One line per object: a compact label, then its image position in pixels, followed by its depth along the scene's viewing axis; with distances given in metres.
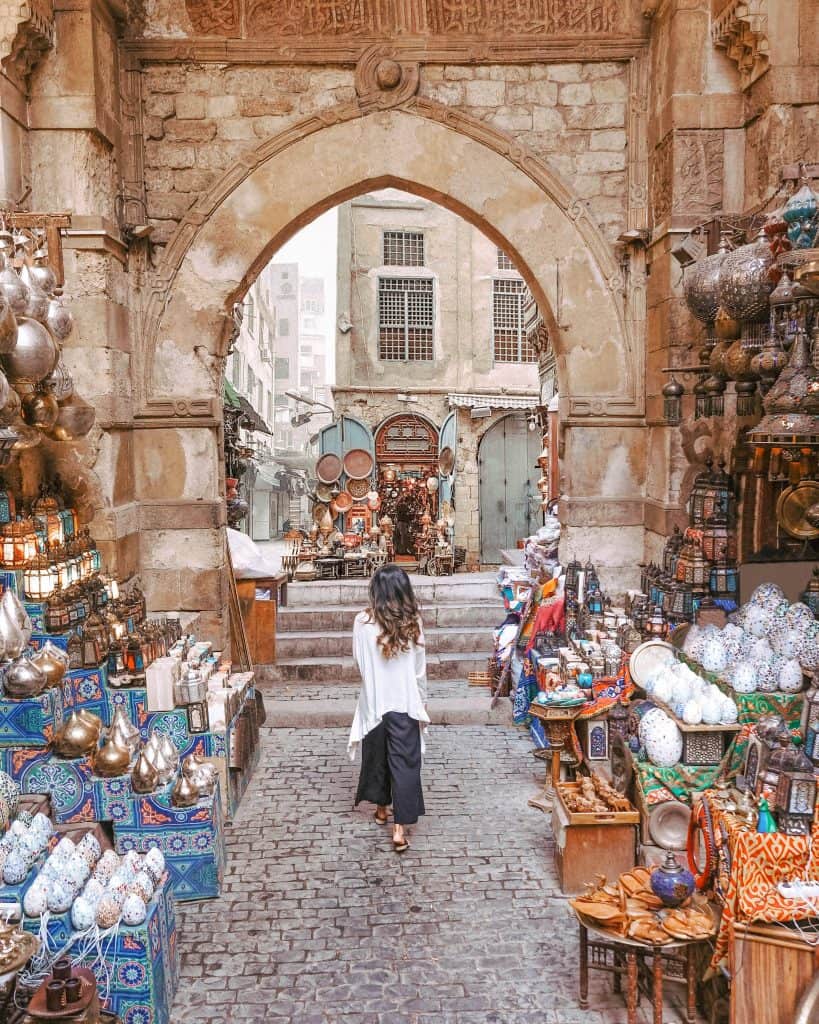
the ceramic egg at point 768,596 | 5.18
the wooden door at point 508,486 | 18.23
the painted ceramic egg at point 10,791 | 3.94
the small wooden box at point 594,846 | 4.50
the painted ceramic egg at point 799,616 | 4.80
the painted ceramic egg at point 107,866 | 3.69
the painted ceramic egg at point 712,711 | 4.41
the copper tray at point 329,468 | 16.73
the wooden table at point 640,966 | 3.36
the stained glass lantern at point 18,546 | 5.48
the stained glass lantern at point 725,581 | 5.99
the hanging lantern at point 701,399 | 5.87
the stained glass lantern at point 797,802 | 3.45
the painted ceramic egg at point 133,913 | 3.49
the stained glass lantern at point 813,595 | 5.02
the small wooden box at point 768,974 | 3.25
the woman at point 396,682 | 5.20
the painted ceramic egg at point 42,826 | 3.79
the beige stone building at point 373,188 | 7.07
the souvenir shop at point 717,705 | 3.39
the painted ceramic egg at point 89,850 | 3.77
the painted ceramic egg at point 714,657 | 4.92
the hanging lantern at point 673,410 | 6.74
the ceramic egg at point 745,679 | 4.62
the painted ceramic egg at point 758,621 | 5.09
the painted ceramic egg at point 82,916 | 3.48
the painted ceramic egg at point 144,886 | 3.61
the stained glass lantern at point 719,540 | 6.00
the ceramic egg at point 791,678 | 4.57
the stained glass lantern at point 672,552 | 6.34
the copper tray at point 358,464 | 17.06
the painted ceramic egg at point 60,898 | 3.51
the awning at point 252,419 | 13.73
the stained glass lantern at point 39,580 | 5.38
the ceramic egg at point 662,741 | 4.43
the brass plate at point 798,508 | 5.54
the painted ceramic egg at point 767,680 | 4.62
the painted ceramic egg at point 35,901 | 3.46
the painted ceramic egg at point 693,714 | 4.42
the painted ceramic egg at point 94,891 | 3.55
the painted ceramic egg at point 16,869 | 3.56
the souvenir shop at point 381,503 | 13.33
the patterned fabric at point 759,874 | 3.31
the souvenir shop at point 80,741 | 3.47
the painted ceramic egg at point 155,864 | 3.85
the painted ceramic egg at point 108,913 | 3.49
